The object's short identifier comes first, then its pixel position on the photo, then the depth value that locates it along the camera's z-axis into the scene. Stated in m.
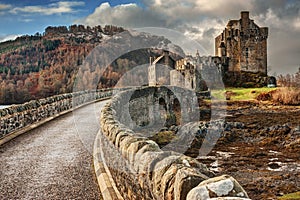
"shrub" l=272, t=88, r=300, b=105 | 35.44
